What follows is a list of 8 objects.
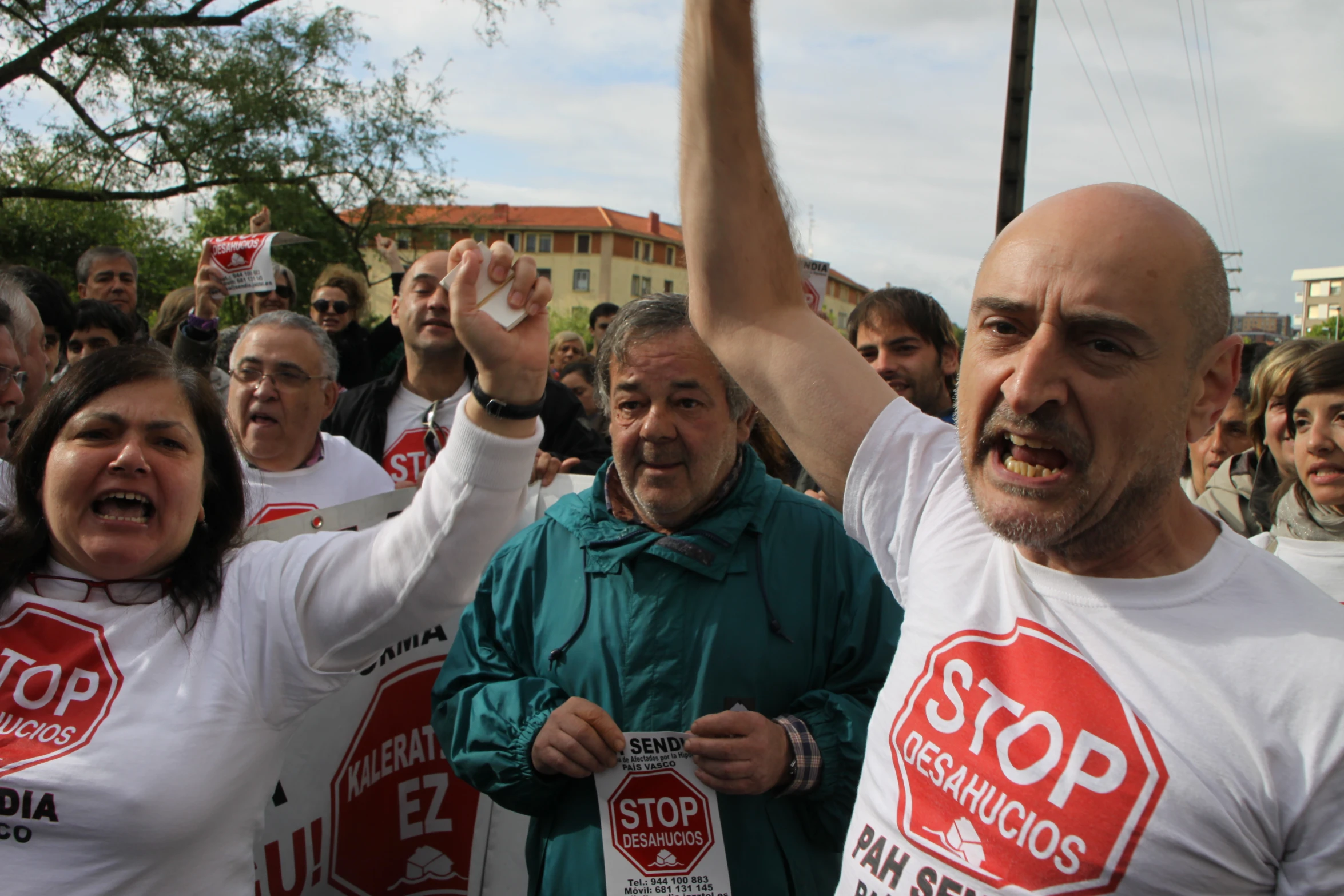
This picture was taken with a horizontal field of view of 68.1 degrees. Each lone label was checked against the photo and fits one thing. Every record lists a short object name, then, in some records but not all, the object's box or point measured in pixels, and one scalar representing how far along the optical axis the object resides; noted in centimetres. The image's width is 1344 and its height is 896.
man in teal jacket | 217
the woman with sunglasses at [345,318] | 573
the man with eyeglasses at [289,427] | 338
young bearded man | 404
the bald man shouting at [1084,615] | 125
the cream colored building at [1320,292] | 10400
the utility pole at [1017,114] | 959
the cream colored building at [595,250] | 7544
